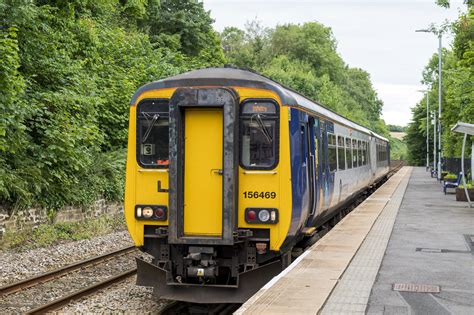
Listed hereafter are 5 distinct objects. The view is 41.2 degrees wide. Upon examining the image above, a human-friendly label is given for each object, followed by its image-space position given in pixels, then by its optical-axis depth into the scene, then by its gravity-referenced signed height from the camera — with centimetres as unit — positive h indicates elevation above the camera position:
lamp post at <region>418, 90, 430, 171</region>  6602 +361
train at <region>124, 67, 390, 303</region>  822 -34
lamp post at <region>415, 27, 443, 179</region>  3742 +758
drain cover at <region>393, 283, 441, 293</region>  780 -163
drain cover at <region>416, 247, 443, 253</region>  1107 -162
